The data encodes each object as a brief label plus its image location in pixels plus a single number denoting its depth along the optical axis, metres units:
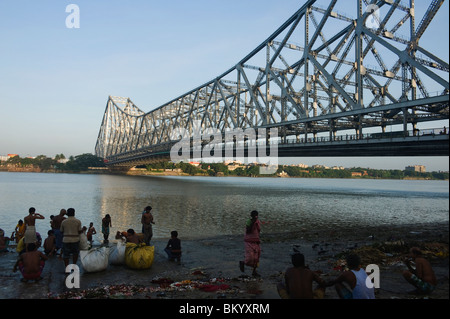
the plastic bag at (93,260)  8.01
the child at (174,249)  9.55
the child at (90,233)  12.29
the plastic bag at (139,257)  8.44
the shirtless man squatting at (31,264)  7.19
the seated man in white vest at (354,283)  4.81
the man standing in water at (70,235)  8.02
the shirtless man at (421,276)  5.54
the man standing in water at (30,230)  9.09
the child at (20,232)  10.74
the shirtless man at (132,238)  9.31
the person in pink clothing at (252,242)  7.84
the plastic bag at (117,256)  8.72
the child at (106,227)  13.15
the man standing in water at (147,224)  10.57
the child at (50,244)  9.59
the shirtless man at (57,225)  10.07
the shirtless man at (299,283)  4.76
